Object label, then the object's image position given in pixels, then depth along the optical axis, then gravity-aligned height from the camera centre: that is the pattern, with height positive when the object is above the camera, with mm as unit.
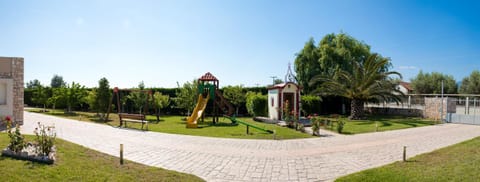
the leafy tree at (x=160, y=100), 22016 -281
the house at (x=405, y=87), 53594 +2257
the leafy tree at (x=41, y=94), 27812 +89
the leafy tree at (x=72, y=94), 24953 +138
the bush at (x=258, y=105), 20609 -547
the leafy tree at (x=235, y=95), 23672 +170
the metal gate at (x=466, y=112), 20317 -1037
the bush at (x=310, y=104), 23906 -531
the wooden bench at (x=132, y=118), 15255 -1165
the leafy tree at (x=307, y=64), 30714 +3656
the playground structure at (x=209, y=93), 18156 +251
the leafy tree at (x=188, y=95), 19969 +116
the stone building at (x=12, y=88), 15562 +401
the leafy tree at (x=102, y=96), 20672 -3
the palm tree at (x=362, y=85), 21641 +1011
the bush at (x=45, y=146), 7125 -1239
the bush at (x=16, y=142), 7317 -1189
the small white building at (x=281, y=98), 18906 -32
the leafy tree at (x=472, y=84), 40812 +2172
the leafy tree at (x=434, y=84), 45406 +2385
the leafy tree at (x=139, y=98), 22125 -133
